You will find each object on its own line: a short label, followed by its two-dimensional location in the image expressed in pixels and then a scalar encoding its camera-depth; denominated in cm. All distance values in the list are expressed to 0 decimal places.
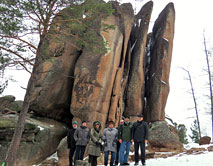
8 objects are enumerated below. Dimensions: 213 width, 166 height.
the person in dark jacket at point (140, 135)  705
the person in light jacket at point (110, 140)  718
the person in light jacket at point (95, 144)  718
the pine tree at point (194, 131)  3254
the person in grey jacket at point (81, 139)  771
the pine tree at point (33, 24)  799
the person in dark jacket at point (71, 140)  833
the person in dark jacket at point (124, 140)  744
